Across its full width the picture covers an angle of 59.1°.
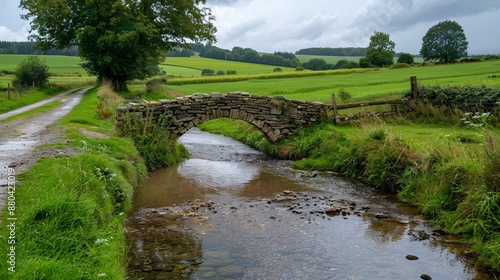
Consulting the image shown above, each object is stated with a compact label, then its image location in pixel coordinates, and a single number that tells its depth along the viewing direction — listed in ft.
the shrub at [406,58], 236.63
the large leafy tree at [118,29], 117.29
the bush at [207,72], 236.02
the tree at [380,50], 261.44
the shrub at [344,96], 83.20
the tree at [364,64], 243.81
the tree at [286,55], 352.08
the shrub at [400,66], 214.90
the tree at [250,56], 333.07
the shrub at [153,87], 124.98
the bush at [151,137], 50.06
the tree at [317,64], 287.69
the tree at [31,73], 148.36
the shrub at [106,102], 69.36
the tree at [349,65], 246.41
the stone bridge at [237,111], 53.98
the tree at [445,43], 243.40
